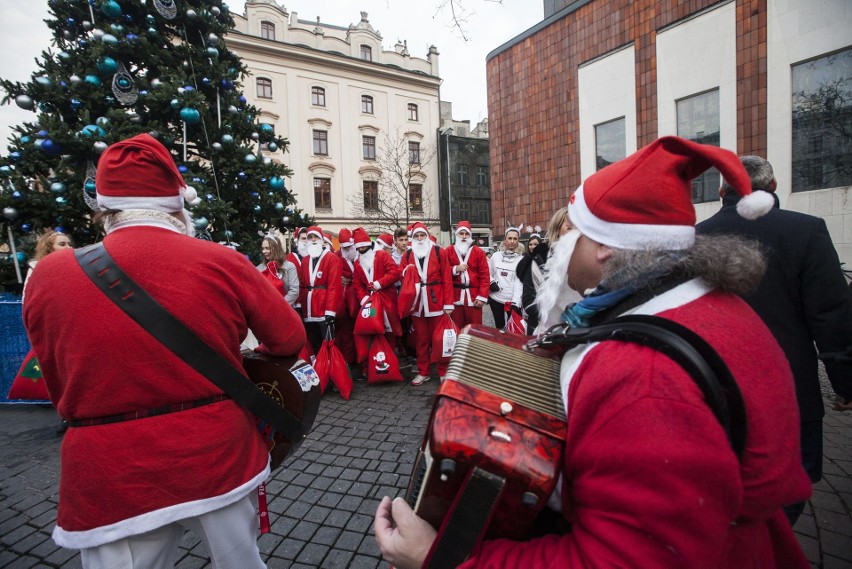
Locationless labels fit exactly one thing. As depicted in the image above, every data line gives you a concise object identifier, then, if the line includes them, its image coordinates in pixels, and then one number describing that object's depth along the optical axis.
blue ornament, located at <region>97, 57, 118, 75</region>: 5.05
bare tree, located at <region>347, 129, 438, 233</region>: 32.06
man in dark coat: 2.14
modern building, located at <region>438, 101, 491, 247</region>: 38.28
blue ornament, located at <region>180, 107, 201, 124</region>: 5.21
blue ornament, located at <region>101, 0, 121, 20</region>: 5.09
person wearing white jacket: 6.49
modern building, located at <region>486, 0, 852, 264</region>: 11.42
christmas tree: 4.89
